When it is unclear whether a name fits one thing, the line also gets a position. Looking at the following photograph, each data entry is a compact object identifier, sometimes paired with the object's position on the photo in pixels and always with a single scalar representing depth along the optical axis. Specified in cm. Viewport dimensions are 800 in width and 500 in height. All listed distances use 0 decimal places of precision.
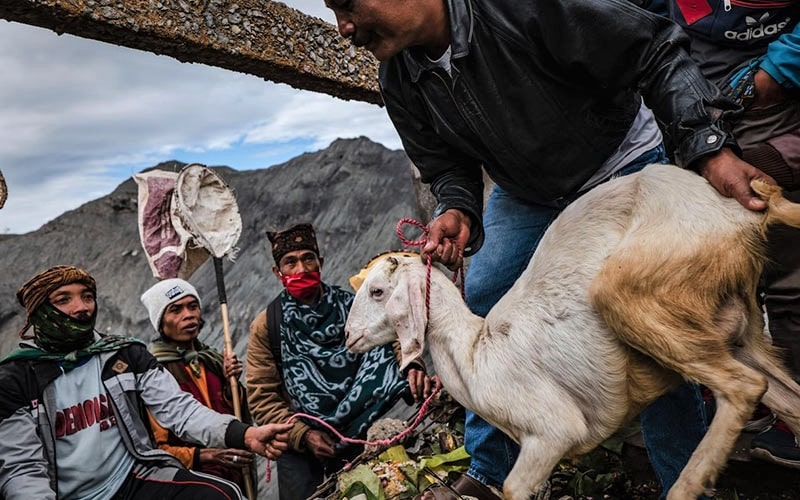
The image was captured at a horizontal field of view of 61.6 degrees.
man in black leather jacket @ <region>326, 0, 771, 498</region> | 160
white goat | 143
